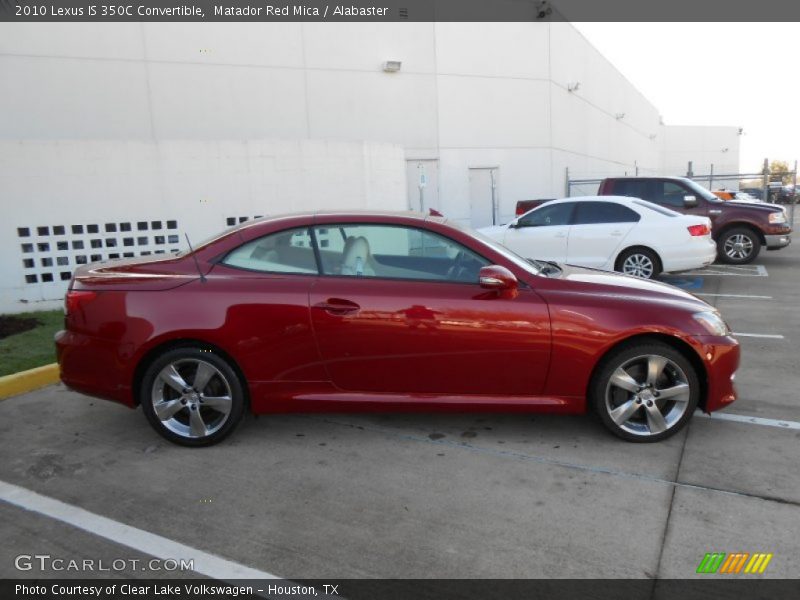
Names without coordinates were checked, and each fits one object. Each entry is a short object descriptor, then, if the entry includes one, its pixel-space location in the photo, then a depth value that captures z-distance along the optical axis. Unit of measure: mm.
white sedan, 9320
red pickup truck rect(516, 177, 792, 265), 11750
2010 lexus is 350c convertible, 3873
